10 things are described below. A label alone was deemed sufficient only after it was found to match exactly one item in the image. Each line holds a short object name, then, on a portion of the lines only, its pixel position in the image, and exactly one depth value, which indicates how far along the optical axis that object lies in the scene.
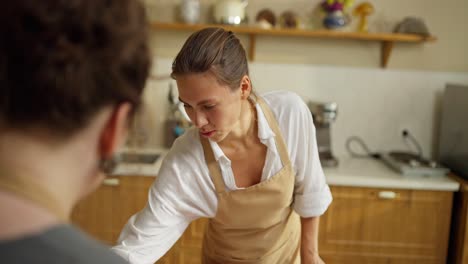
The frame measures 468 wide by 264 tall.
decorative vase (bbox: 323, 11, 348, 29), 2.49
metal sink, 2.44
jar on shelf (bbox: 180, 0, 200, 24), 2.55
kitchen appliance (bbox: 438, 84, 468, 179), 2.35
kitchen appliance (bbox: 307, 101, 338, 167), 2.41
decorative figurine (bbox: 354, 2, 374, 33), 2.52
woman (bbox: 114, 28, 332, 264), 1.10
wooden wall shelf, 2.47
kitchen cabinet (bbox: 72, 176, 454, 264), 2.25
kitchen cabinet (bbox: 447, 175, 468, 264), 2.20
